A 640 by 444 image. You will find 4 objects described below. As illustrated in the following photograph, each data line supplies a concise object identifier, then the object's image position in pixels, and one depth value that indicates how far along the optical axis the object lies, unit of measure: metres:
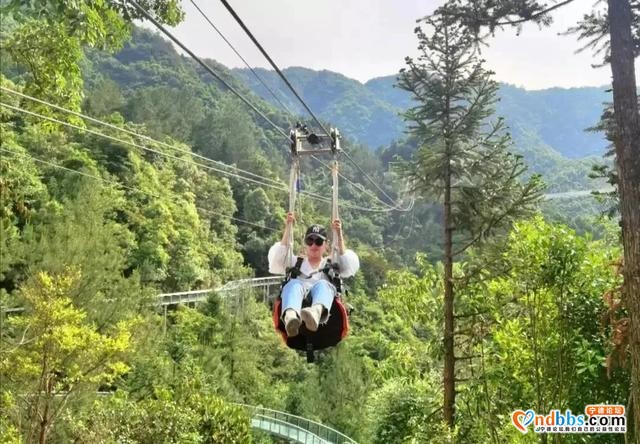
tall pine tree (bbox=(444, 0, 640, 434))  5.11
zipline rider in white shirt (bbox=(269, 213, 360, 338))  4.49
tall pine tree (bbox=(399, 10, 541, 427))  9.77
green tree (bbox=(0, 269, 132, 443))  10.66
